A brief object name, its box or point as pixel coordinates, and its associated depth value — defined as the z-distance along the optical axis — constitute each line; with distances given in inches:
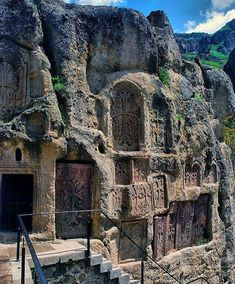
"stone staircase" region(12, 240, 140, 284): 221.7
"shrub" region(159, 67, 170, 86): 382.3
